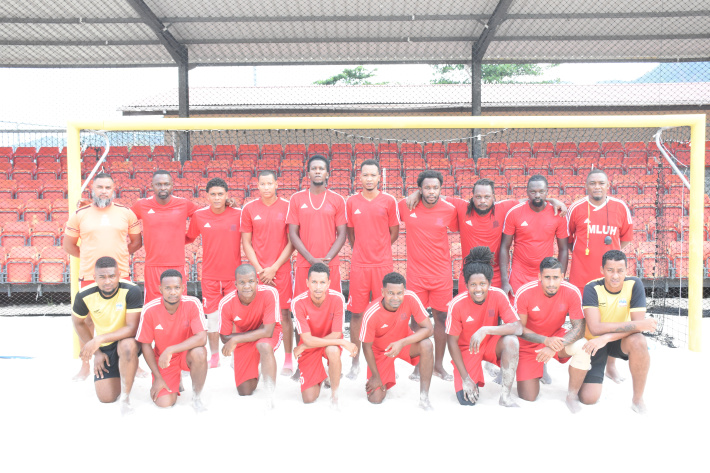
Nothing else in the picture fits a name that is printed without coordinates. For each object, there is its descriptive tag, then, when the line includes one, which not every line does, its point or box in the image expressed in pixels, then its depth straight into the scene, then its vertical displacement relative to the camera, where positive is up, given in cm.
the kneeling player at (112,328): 346 -70
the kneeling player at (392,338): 348 -79
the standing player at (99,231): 423 +2
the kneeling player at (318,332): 347 -76
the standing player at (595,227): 427 +0
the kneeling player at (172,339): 347 -78
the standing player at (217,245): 436 -12
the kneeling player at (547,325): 346 -73
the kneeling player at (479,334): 349 -76
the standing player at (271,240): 422 -8
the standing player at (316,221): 416 +8
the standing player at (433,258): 411 -24
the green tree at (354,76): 3069 +982
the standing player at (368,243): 415 -11
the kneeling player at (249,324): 355 -70
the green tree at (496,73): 2869 +947
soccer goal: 450 +103
